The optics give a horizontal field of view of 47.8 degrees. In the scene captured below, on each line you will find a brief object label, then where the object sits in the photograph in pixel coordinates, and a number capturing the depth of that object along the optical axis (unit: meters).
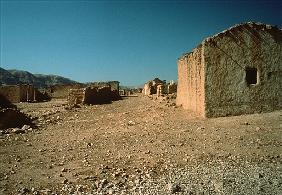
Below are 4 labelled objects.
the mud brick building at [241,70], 12.69
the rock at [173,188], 5.61
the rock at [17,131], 12.06
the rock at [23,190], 5.90
